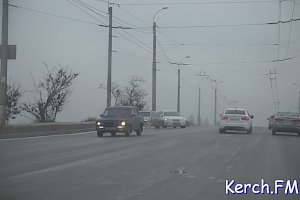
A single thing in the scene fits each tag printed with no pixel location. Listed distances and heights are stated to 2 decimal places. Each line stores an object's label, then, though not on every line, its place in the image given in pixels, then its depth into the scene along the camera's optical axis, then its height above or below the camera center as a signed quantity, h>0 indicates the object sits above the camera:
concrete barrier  27.74 -1.59
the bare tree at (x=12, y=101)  48.31 +0.20
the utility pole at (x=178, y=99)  73.62 +0.92
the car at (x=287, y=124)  33.19 -1.10
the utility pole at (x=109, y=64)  41.91 +3.32
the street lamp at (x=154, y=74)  57.19 +3.48
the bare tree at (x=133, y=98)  79.75 +1.08
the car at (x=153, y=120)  49.03 -1.43
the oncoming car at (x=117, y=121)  29.81 -0.95
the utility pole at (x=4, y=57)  27.17 +2.44
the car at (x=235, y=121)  33.94 -0.98
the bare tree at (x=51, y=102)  48.50 +0.15
